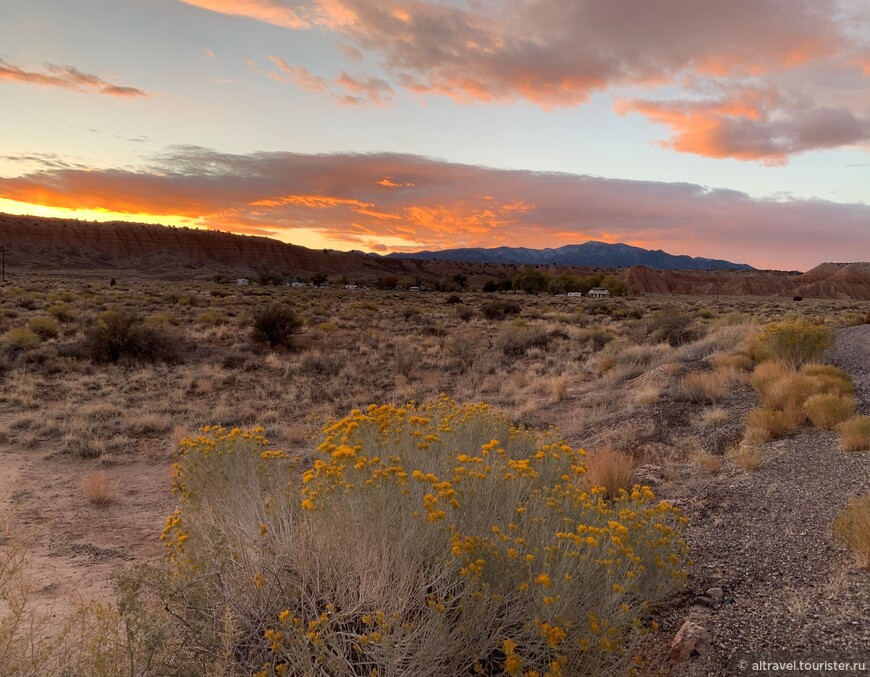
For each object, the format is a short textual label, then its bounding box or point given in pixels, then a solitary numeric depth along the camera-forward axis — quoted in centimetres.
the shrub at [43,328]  1938
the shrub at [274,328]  2030
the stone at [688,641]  353
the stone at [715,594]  407
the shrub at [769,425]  790
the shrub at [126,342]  1644
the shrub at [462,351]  1817
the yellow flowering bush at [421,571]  302
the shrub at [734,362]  1294
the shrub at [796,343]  1249
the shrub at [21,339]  1689
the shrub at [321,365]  1644
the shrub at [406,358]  1667
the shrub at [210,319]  2461
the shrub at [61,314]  2364
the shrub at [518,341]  2030
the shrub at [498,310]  3428
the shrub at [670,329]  2041
